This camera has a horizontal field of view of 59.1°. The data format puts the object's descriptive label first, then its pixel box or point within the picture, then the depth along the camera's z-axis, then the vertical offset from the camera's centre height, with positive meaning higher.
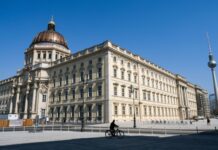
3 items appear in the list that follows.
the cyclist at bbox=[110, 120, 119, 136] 17.73 -1.90
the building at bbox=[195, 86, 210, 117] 109.31 +3.32
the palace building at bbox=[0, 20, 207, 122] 41.50 +6.32
